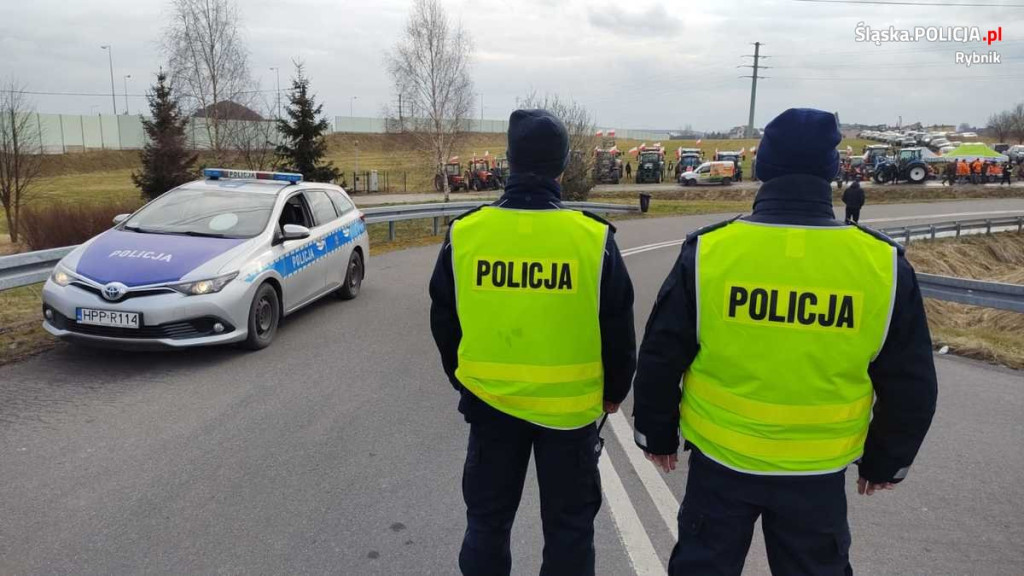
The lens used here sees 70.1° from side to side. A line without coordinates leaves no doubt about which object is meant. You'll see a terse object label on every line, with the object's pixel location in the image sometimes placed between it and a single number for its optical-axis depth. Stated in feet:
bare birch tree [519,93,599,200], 100.58
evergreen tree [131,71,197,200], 83.25
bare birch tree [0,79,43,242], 68.74
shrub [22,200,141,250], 54.65
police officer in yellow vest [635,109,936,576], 7.23
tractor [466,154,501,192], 135.74
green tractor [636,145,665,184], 165.78
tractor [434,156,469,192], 135.44
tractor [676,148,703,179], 168.86
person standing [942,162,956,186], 139.13
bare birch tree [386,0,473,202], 116.57
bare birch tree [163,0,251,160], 95.25
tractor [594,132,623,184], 134.51
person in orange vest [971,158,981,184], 139.54
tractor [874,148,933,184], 139.44
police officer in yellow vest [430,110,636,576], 8.68
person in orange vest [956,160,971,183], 138.31
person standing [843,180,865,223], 76.13
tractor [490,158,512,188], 121.70
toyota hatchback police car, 20.53
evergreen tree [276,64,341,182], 93.81
